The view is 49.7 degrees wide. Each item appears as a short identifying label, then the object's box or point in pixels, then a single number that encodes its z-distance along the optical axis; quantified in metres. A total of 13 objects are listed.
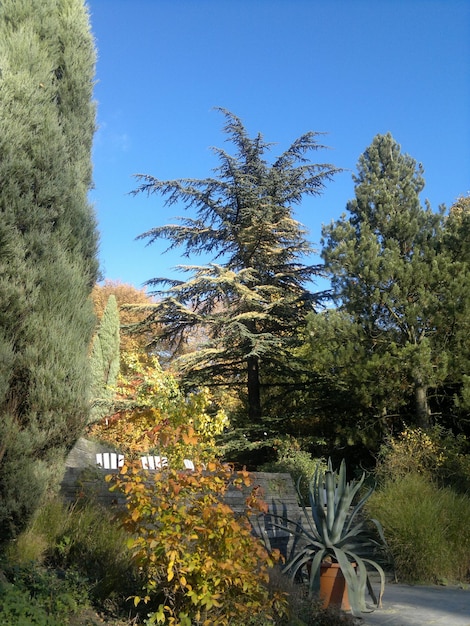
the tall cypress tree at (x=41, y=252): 3.99
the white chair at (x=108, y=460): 8.22
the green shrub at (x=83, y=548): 3.89
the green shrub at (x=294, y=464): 10.82
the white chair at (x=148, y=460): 7.42
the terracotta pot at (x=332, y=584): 4.84
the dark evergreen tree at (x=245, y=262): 14.16
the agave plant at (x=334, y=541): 4.80
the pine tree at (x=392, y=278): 11.23
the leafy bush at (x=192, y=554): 3.20
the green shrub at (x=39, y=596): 2.91
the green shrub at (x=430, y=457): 9.52
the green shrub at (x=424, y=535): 6.38
